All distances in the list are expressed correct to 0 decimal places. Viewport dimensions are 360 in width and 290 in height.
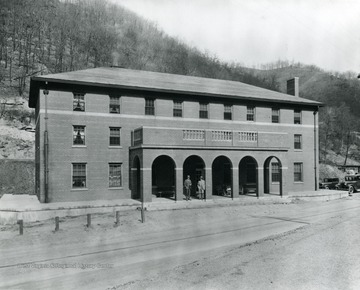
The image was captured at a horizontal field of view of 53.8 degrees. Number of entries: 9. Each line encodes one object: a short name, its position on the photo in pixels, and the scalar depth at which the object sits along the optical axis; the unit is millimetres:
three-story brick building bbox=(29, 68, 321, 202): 24734
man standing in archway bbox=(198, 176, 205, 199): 26308
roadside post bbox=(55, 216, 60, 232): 17734
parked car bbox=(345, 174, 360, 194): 38588
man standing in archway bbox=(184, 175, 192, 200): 25858
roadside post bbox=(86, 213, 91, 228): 18469
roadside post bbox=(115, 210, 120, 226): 19097
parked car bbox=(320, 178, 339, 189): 39594
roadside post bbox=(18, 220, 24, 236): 17422
